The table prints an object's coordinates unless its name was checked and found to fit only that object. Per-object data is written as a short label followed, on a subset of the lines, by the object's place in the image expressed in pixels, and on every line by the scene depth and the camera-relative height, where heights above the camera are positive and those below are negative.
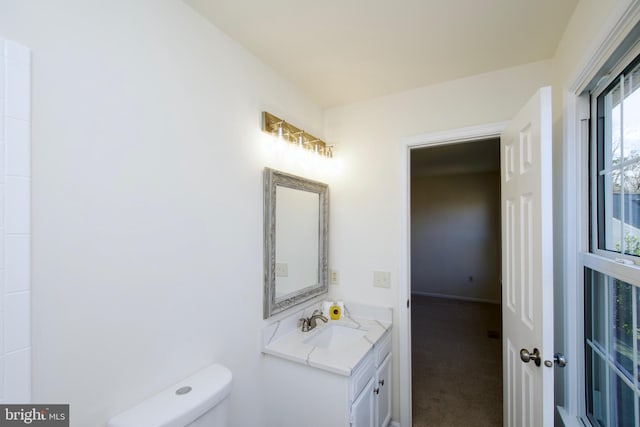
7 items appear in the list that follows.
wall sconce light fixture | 1.70 +0.56
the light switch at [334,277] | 2.27 -0.50
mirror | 1.69 -0.16
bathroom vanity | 1.42 -0.89
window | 0.93 -0.16
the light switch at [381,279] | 2.07 -0.47
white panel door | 1.09 -0.22
